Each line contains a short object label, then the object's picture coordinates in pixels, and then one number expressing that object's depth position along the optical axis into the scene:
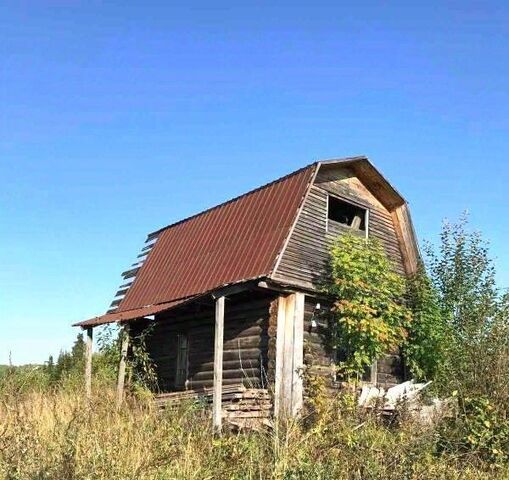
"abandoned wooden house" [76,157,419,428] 14.06
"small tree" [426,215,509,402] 11.32
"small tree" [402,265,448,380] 16.39
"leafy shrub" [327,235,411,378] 14.44
